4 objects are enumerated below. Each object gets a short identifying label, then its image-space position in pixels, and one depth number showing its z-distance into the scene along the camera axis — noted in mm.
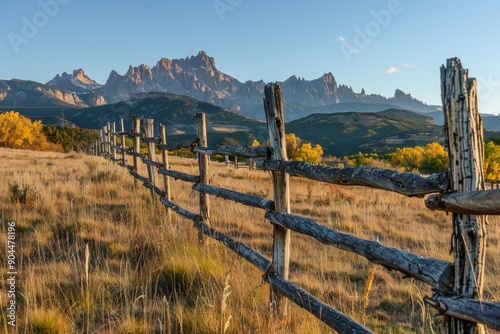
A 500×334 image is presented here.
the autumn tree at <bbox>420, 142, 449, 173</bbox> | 41191
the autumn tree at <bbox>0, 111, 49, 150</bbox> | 46625
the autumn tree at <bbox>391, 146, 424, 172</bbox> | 50047
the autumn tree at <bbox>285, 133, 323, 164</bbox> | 45281
